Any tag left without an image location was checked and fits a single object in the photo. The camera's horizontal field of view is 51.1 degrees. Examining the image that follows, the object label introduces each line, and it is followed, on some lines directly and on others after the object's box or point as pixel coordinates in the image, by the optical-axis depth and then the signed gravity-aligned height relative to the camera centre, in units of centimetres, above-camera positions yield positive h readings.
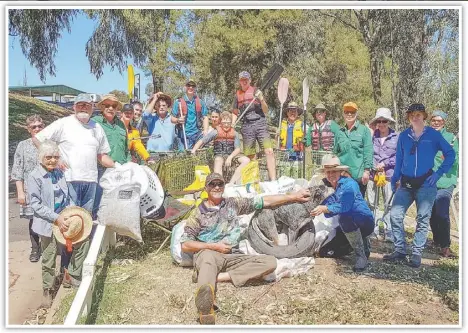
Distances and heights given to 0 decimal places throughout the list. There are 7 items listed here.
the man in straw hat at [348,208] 495 -44
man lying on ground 464 -71
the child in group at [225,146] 645 +27
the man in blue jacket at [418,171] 502 -6
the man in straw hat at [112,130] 549 +42
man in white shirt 491 +20
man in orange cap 578 +22
